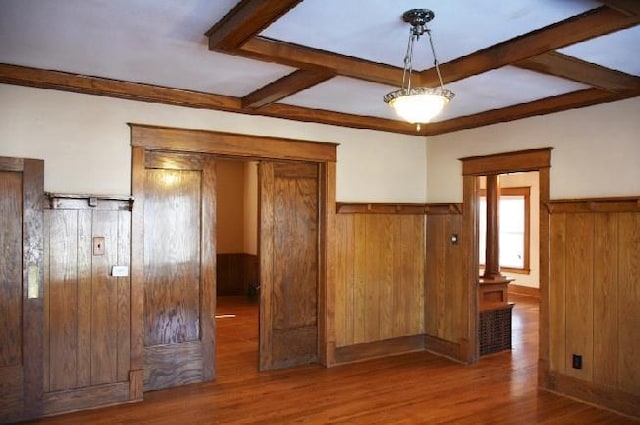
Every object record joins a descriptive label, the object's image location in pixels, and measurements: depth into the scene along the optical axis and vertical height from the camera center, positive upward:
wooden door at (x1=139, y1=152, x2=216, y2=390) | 4.28 -0.41
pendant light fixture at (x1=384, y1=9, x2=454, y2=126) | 2.54 +0.65
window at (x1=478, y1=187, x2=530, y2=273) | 9.88 -0.10
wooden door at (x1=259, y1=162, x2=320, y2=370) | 4.86 -0.41
